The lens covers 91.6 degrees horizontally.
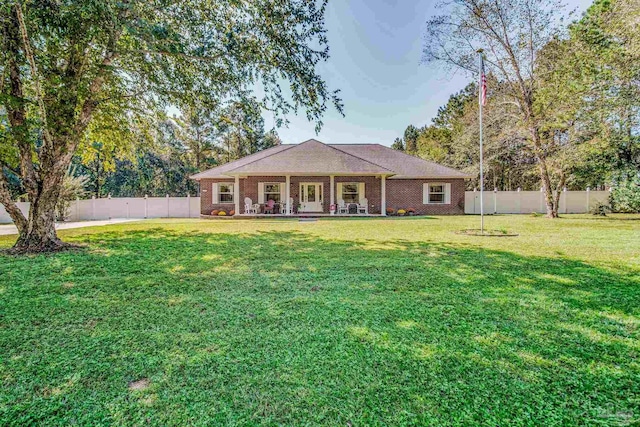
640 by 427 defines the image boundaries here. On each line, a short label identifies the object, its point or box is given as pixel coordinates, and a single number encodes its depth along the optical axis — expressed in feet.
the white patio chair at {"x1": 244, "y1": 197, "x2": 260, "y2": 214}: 61.72
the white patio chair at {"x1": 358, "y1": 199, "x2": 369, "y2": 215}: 62.93
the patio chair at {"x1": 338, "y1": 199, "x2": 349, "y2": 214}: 63.15
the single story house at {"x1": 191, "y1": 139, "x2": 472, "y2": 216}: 60.18
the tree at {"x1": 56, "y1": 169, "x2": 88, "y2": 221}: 57.67
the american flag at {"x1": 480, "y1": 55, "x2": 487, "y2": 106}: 31.91
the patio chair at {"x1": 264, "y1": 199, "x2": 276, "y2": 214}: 63.21
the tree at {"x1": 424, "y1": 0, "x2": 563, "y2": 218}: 50.49
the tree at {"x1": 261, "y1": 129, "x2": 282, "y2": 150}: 129.49
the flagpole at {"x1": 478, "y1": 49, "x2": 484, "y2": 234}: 31.65
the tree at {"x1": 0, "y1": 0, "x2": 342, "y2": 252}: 18.89
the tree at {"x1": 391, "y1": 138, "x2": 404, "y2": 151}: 165.17
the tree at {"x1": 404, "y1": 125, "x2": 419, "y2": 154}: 150.25
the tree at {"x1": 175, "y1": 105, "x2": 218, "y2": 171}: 108.47
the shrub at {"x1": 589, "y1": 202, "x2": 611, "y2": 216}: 58.49
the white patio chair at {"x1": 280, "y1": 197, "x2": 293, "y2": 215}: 62.96
